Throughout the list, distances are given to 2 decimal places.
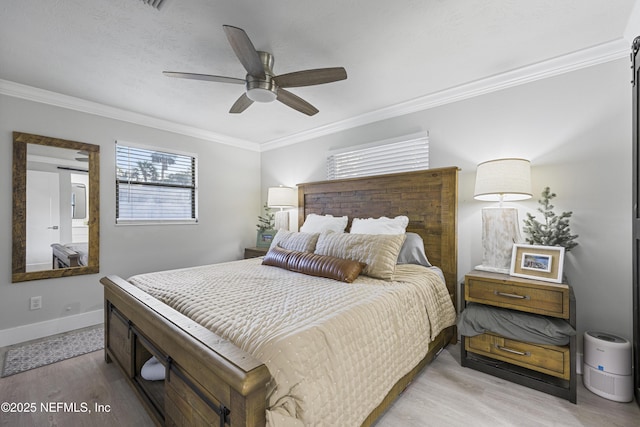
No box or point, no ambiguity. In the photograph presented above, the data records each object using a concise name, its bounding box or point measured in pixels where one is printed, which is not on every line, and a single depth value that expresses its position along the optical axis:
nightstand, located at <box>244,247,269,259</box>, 3.89
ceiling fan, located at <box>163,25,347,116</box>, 1.79
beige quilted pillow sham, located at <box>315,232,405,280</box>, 2.25
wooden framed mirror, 2.72
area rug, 2.29
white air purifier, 1.80
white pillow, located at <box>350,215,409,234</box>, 2.79
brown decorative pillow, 2.20
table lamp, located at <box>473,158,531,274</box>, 2.14
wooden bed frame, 1.00
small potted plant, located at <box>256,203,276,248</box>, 4.20
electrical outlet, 2.79
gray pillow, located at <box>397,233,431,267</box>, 2.68
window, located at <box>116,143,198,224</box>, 3.41
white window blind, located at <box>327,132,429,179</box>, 3.05
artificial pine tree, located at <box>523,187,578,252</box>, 2.12
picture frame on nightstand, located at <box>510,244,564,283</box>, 1.99
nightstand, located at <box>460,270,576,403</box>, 1.83
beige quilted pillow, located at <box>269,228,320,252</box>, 2.79
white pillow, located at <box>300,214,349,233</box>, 3.25
